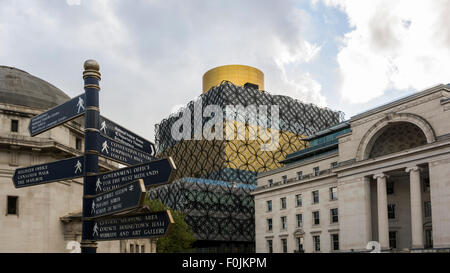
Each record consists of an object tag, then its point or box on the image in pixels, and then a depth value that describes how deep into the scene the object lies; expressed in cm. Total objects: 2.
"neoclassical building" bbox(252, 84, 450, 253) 6388
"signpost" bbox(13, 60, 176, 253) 1032
